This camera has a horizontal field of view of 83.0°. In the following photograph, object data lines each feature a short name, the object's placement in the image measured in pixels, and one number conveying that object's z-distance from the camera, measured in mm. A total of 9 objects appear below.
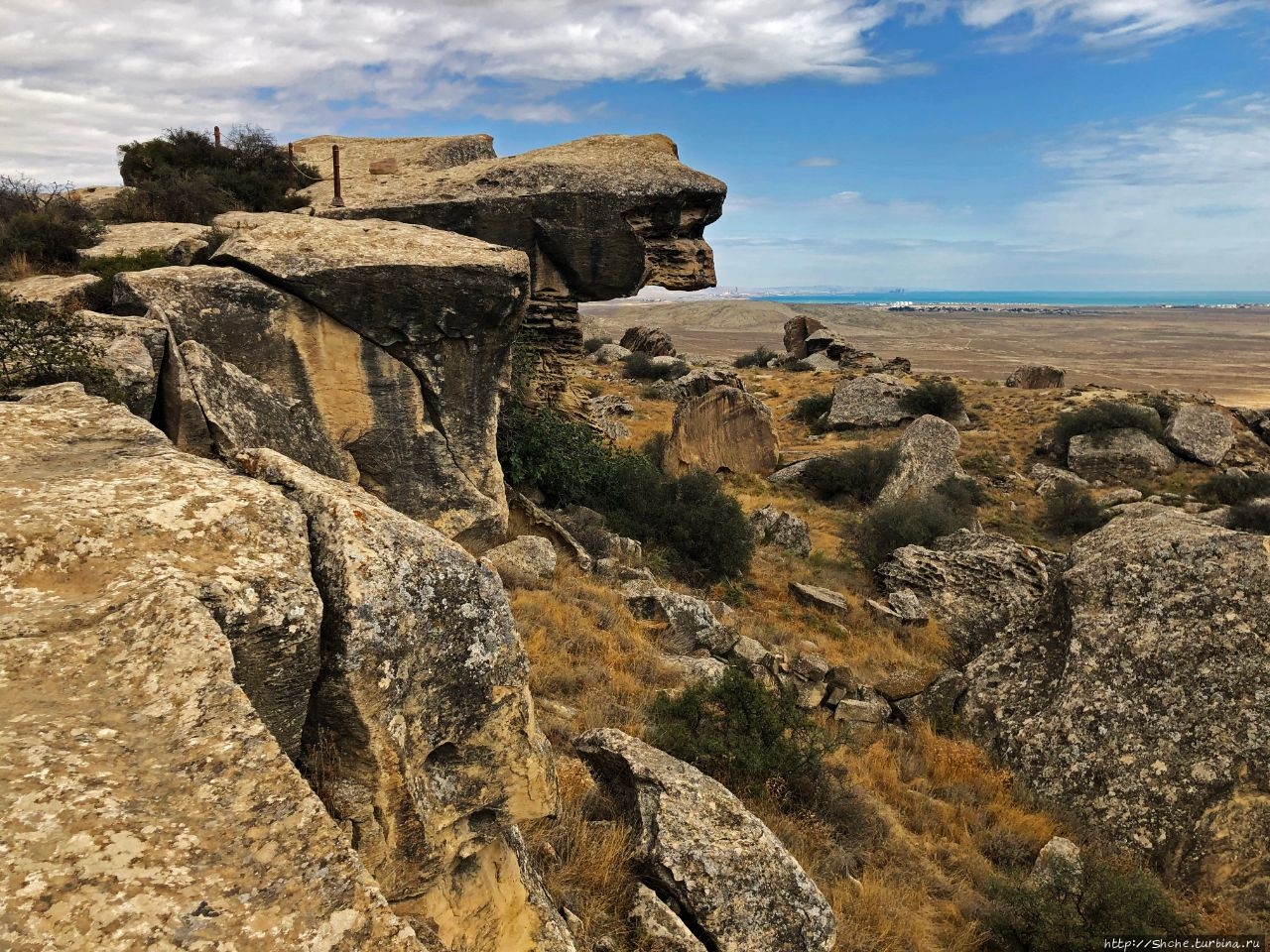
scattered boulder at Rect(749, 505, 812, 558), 17000
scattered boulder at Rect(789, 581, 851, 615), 12992
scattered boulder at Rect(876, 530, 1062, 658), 13375
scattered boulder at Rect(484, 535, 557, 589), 9773
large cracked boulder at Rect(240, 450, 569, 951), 3225
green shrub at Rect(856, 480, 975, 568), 16578
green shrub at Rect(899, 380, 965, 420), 30406
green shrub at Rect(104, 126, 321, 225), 14523
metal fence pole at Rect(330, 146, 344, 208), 13227
